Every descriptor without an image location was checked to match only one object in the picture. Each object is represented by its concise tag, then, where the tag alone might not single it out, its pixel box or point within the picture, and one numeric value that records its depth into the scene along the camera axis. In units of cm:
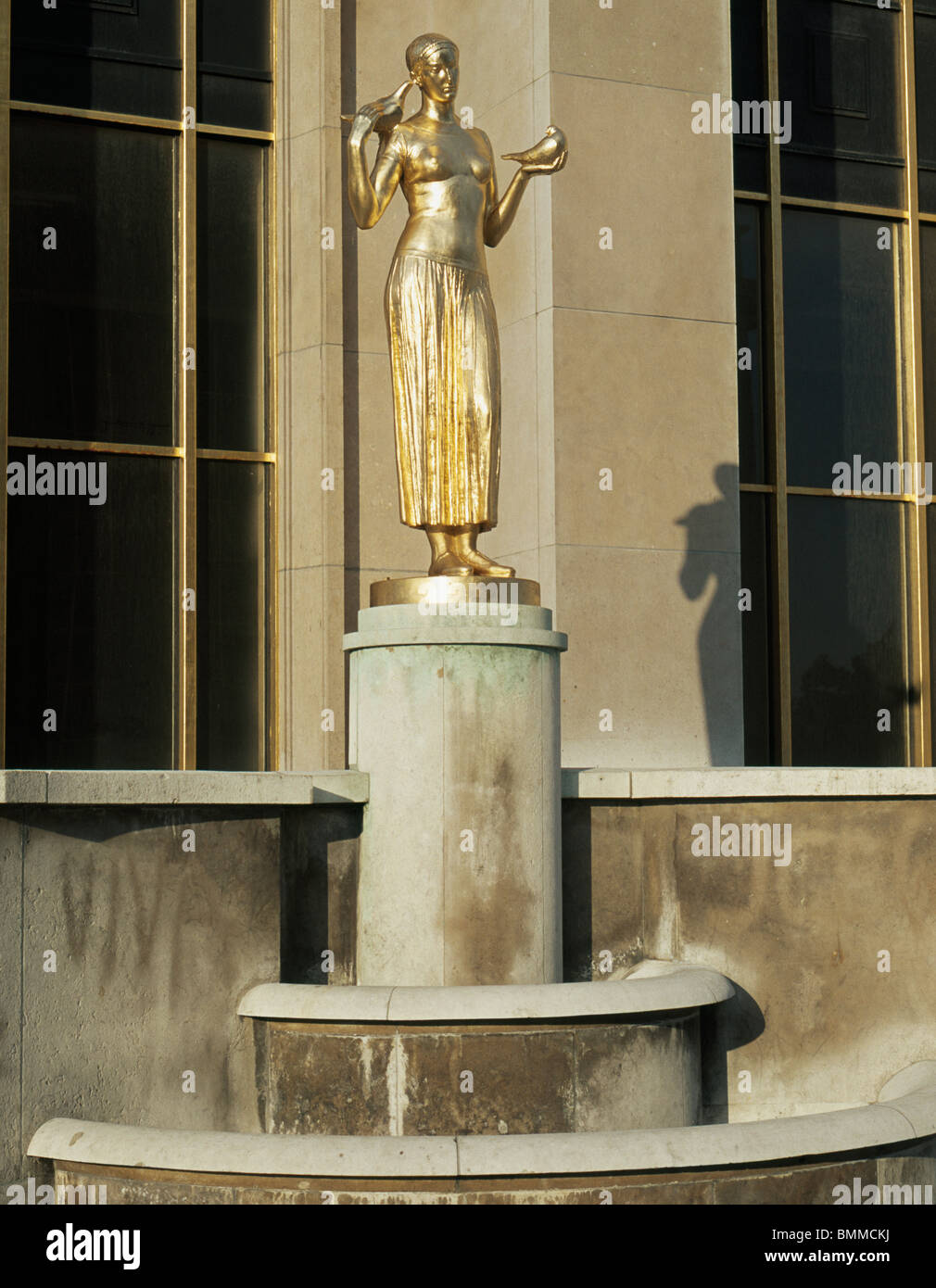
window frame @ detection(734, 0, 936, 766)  1383
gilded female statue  836
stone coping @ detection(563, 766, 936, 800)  820
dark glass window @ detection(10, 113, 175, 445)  1191
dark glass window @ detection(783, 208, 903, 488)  1415
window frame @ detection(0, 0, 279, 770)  1218
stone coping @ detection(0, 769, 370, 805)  679
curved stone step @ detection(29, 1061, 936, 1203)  587
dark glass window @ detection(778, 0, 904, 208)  1424
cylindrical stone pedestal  777
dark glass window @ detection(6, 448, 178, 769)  1171
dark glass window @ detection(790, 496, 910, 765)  1394
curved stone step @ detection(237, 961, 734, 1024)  689
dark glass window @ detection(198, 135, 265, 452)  1252
